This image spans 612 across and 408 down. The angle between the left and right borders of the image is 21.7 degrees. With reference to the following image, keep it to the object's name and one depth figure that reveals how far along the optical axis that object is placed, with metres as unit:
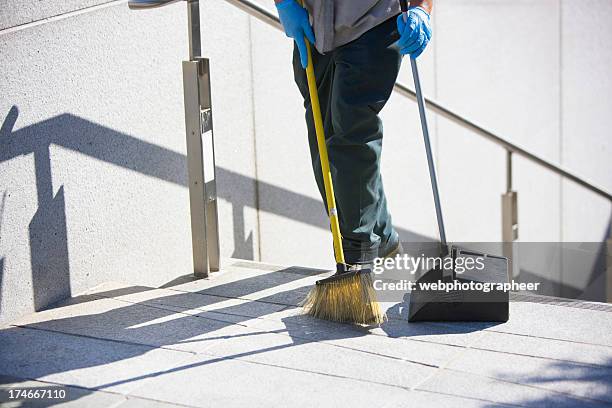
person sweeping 5.68
